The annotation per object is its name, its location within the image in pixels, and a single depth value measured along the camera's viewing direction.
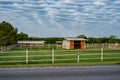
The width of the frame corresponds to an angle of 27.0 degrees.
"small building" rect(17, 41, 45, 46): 107.20
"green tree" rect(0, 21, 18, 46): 57.50
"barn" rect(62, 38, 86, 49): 62.59
